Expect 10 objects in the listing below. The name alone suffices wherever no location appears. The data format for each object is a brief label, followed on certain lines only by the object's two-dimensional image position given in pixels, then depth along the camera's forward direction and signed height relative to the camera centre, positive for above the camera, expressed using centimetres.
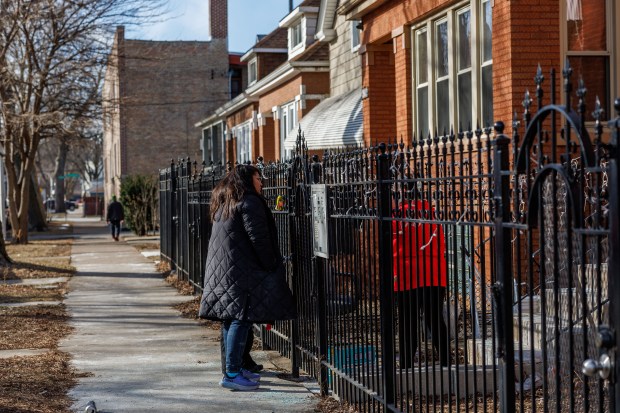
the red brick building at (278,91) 2627 +331
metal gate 353 -21
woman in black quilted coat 797 -57
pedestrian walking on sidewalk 3509 -49
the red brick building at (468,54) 1141 +181
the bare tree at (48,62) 2689 +412
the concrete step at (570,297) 378 -45
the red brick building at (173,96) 5281 +561
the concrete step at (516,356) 742 -126
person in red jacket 581 -61
